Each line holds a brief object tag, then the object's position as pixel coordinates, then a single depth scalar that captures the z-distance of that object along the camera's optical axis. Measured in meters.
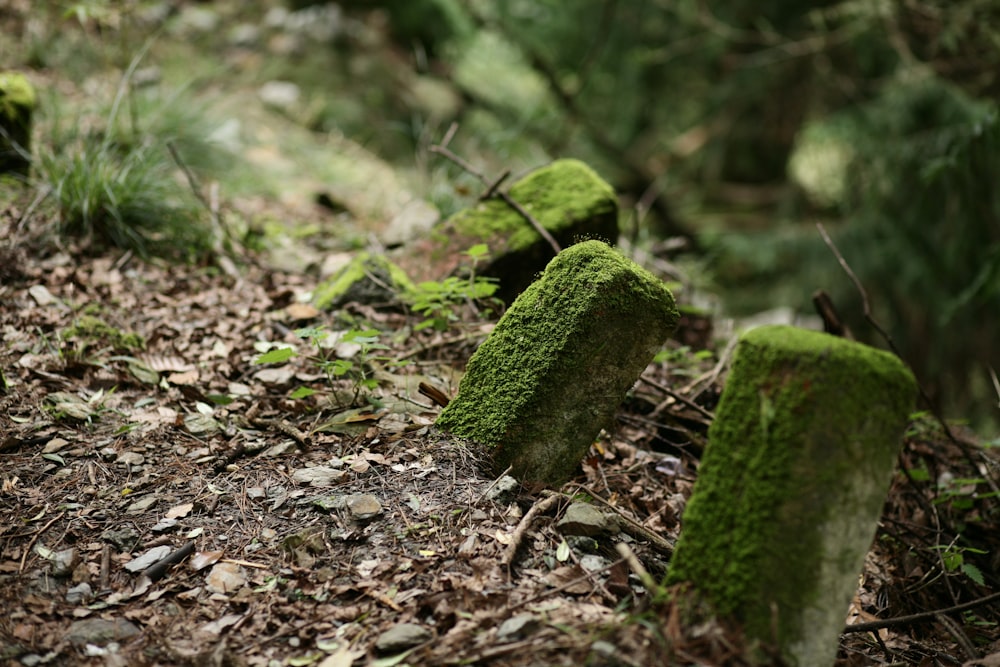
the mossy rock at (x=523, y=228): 3.28
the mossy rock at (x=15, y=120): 3.75
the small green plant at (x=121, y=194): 3.46
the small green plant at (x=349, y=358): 2.39
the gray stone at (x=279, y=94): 6.76
